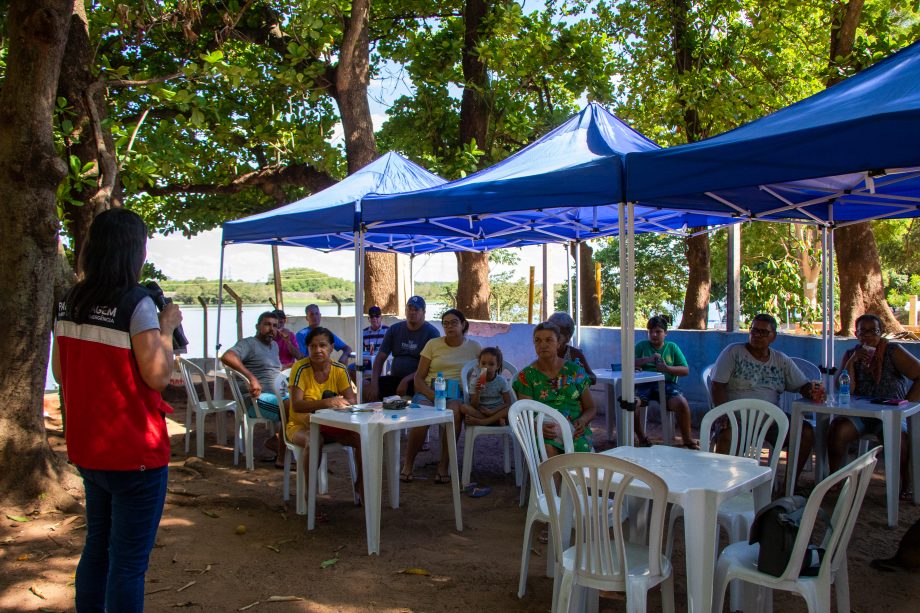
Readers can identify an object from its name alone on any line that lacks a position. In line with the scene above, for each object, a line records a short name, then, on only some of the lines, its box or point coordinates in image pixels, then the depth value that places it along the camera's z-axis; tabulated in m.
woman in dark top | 5.28
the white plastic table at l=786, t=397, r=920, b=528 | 4.72
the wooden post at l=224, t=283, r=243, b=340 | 9.88
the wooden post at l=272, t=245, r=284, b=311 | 12.24
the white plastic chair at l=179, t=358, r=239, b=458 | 6.76
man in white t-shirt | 5.61
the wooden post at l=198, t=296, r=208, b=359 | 10.93
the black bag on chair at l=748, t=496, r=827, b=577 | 2.64
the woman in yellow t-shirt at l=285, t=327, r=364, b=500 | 4.99
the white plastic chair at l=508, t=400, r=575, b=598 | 3.63
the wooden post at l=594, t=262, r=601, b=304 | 13.16
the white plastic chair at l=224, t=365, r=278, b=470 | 6.34
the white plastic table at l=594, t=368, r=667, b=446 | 6.52
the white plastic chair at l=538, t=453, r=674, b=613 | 2.70
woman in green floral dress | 4.74
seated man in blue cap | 7.19
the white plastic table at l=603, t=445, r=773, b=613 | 2.80
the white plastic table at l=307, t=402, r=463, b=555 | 4.30
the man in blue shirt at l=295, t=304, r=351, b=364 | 7.83
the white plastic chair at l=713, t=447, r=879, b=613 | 2.60
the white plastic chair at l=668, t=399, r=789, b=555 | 3.35
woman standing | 2.38
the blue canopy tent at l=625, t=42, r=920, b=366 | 3.28
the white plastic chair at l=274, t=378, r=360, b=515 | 4.98
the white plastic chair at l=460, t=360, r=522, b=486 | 5.62
